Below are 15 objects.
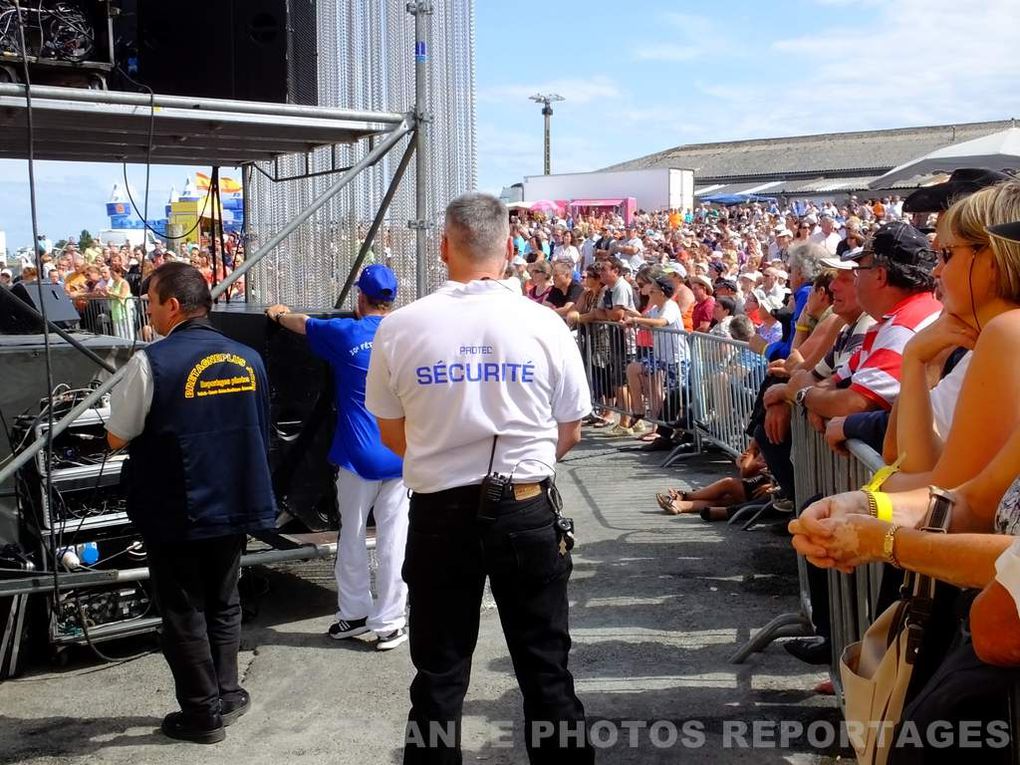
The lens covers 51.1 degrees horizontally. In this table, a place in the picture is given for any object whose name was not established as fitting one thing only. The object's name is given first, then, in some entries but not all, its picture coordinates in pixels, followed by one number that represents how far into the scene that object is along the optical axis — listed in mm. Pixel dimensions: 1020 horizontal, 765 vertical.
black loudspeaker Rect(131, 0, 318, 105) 6426
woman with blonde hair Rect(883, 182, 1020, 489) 2459
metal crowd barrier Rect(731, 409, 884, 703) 3695
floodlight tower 58125
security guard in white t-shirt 3367
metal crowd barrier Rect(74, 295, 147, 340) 18031
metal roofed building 54469
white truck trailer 42219
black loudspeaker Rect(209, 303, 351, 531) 6055
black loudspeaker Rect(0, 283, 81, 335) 7531
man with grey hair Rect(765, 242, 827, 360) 6977
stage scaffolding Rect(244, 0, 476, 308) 6762
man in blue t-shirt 5422
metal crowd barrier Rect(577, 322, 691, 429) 10281
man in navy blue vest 4297
